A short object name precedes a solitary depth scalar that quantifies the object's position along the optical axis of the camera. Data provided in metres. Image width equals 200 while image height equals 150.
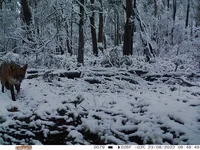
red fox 4.48
